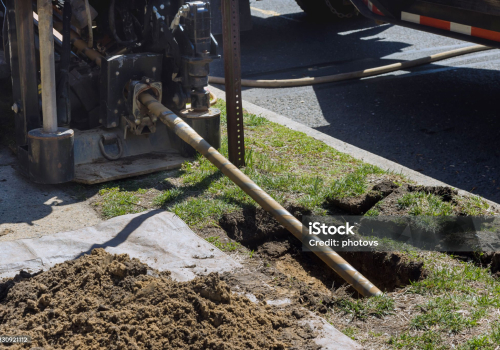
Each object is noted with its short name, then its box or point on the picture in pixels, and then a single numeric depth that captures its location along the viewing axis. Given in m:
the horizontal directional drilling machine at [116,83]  4.11
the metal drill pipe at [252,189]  2.90
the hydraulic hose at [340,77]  7.11
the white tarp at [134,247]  3.12
